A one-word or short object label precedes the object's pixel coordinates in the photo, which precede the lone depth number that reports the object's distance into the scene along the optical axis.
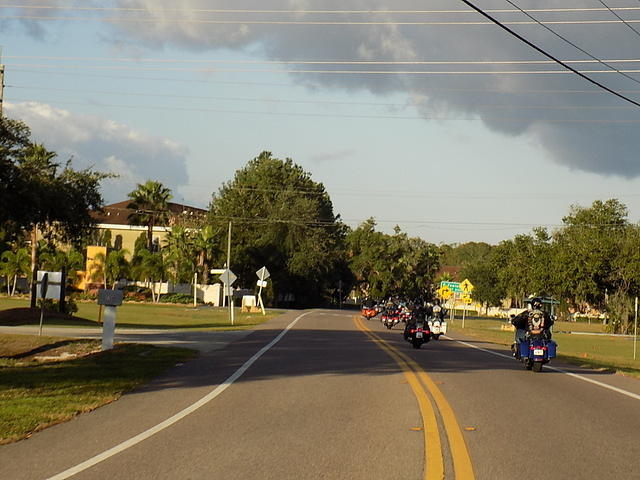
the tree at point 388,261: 124.00
